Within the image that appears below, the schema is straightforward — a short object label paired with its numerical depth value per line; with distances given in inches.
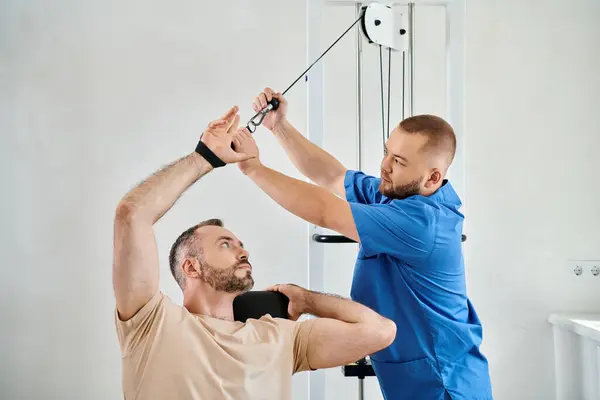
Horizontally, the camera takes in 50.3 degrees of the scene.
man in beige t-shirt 53.5
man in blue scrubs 67.4
